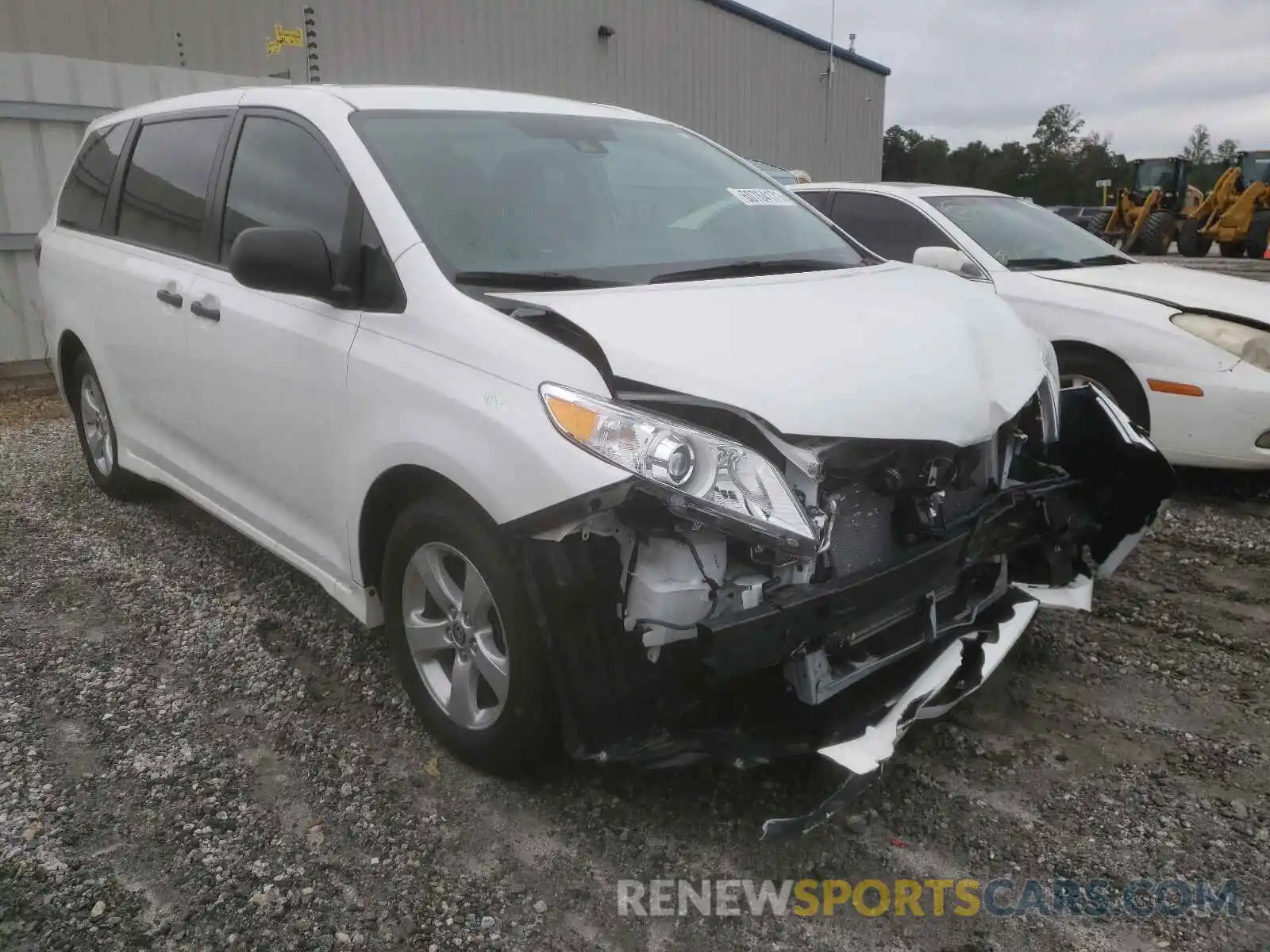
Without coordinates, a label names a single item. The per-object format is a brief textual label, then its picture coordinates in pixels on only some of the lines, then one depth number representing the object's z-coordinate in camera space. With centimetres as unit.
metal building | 1041
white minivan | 217
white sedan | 454
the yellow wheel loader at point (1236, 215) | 2098
